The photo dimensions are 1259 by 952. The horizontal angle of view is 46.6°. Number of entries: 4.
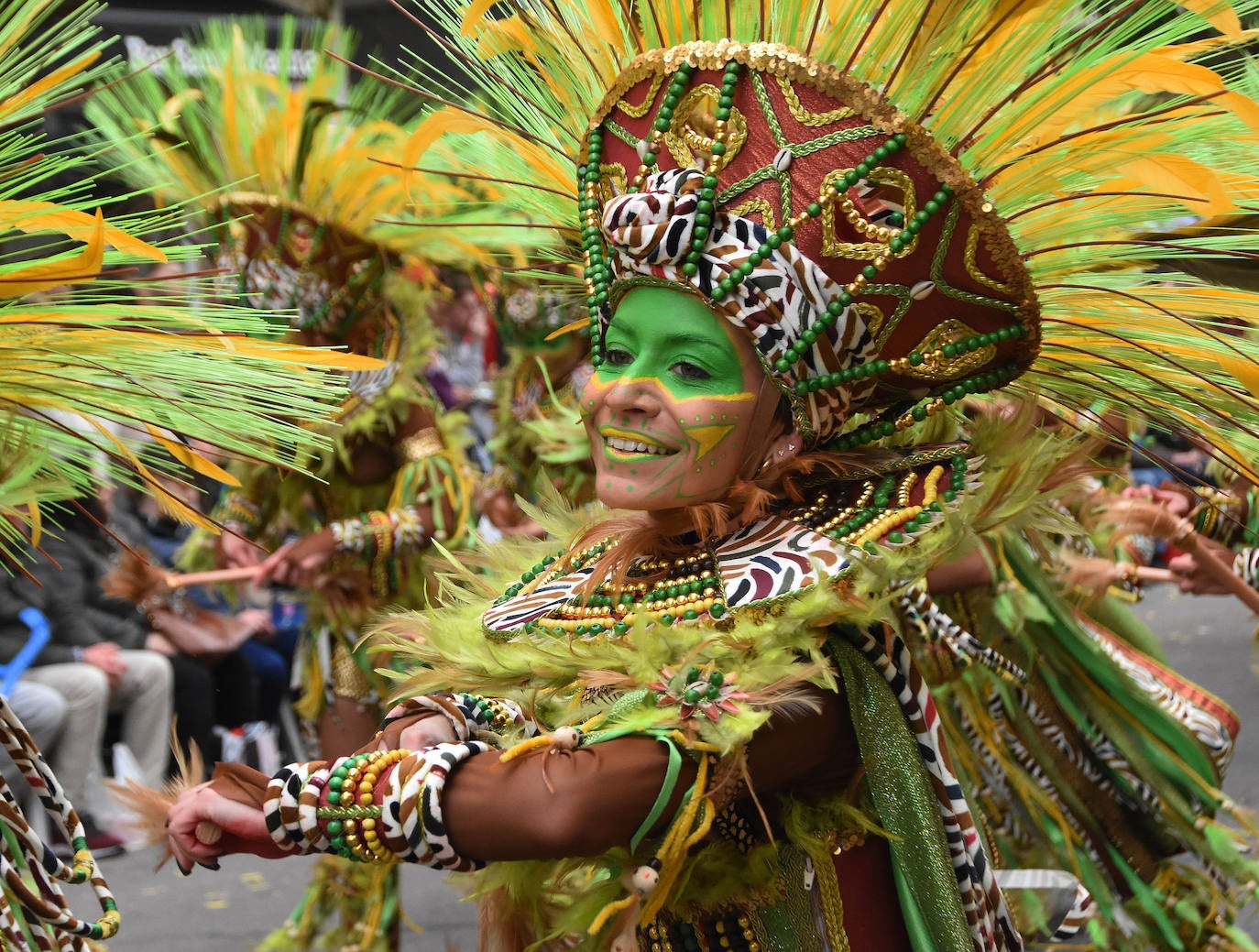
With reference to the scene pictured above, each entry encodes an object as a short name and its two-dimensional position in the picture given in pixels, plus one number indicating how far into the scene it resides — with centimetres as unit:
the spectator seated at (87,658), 562
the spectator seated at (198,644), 642
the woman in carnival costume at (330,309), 477
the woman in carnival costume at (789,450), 183
